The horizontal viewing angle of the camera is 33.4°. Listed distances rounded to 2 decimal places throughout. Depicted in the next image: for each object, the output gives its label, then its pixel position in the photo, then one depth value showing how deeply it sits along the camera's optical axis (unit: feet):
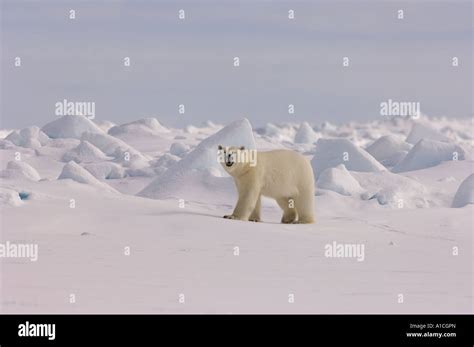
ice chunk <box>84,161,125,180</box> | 68.28
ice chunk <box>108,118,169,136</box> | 98.07
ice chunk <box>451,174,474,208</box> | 50.29
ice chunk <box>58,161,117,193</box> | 53.88
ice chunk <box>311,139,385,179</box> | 67.97
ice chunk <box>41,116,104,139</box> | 89.30
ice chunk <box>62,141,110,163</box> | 75.36
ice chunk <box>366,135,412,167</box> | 84.38
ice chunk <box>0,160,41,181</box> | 48.47
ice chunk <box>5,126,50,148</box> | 83.87
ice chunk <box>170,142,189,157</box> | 80.84
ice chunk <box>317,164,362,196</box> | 53.72
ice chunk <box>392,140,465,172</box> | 72.90
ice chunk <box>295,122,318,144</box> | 113.19
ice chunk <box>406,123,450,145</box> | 92.22
